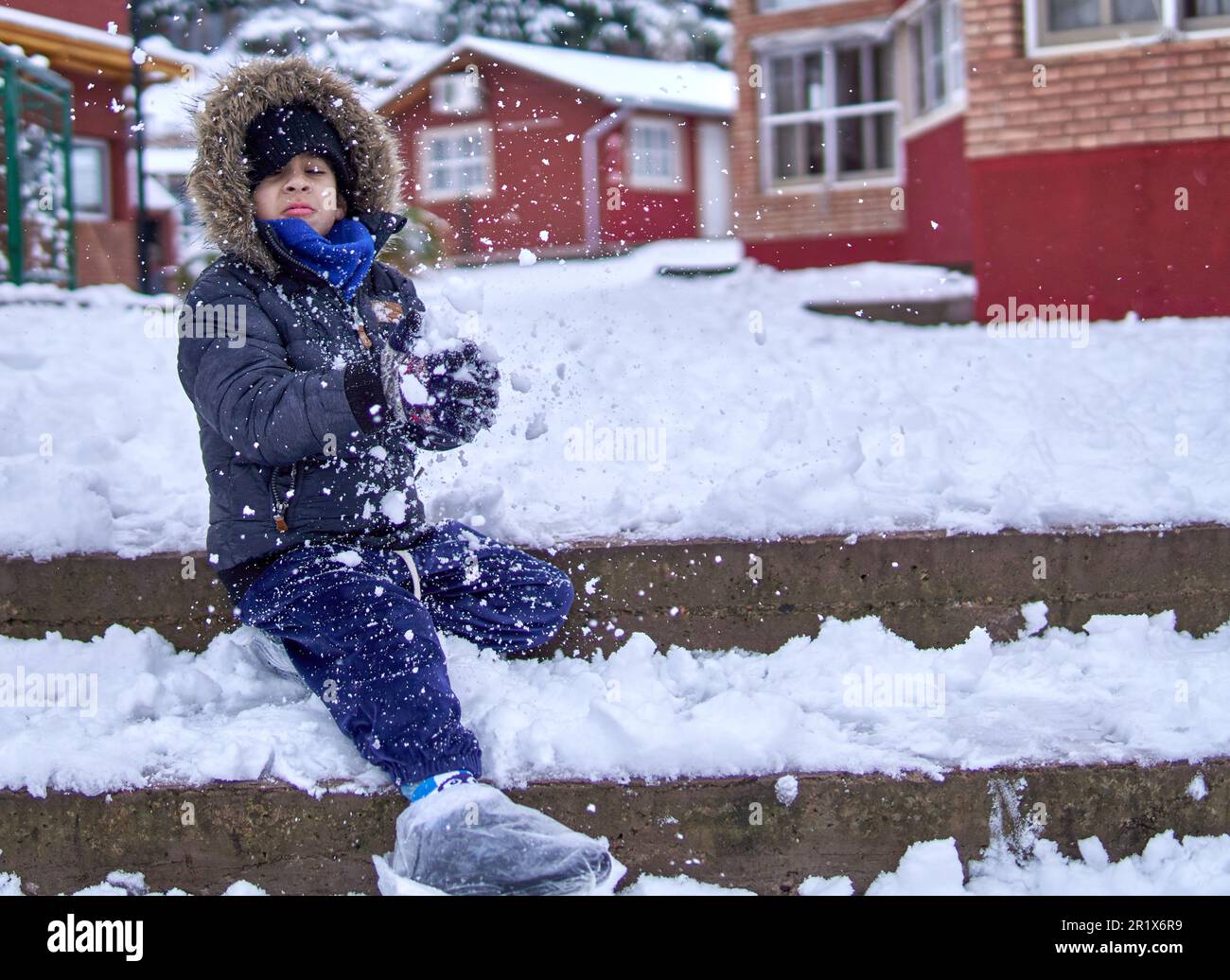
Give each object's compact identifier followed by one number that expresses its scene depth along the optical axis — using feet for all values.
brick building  22.71
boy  7.98
